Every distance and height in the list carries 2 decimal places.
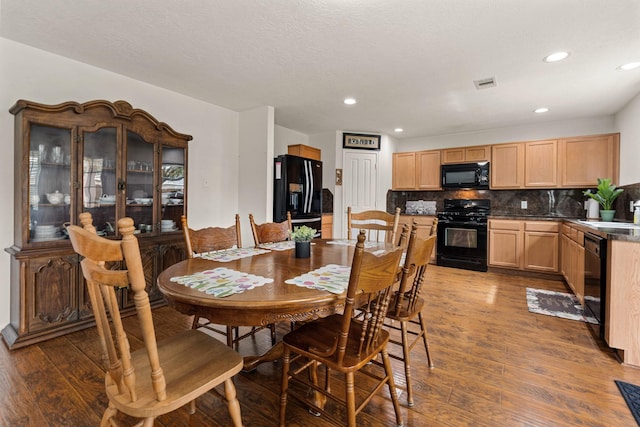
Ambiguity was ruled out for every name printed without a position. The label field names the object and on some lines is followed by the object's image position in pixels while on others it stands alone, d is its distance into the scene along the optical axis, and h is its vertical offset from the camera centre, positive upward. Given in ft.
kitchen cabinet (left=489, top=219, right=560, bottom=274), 13.75 -1.59
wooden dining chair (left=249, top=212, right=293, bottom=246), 8.23 -0.60
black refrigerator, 13.28 +1.06
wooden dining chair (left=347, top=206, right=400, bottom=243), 9.18 -0.30
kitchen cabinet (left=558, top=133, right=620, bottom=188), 13.06 +2.59
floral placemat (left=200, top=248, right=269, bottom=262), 6.22 -0.99
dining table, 3.79 -1.13
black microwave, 16.10 +2.17
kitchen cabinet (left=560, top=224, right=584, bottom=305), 9.74 -1.73
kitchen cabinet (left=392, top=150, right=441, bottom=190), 17.72 +2.71
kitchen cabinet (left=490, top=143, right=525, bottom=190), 15.28 +2.58
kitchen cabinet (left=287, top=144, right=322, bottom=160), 15.96 +3.49
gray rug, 9.51 -3.37
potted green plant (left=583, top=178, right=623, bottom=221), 12.16 +0.76
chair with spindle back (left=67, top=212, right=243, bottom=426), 2.80 -1.96
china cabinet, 7.41 +0.43
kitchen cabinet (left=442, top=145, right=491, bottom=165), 16.17 +3.42
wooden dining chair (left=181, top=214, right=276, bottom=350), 6.64 -0.73
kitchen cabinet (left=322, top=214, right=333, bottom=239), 16.90 -0.78
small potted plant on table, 6.30 -0.64
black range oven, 15.38 -1.26
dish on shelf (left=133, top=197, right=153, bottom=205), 9.90 +0.38
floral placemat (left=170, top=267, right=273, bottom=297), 4.12 -1.11
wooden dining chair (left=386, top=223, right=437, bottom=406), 4.89 -1.63
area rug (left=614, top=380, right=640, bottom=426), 5.21 -3.58
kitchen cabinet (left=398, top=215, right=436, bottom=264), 16.88 -0.64
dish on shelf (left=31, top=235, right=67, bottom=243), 7.63 -0.77
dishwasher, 7.37 -1.75
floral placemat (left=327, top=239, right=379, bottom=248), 7.89 -0.90
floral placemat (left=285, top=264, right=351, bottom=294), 4.28 -1.10
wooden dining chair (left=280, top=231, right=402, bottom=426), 3.77 -2.07
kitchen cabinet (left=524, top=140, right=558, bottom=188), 14.48 +2.56
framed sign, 17.40 +4.40
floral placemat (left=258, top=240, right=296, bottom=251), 7.51 -0.93
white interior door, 17.48 +2.03
